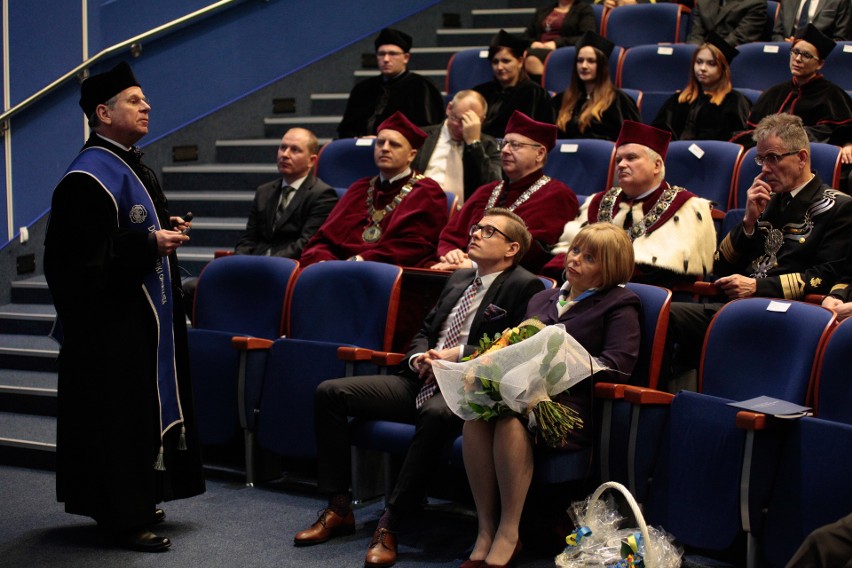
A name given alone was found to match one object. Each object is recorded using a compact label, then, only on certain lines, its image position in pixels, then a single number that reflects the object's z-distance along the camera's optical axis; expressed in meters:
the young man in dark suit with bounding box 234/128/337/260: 5.41
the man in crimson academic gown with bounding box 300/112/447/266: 4.94
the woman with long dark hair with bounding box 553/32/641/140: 5.77
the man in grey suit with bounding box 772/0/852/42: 6.52
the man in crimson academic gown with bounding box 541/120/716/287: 4.24
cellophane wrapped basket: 2.97
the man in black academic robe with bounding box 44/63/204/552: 3.61
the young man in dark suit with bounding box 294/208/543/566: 3.62
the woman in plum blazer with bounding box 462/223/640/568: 3.38
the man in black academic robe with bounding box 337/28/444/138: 6.36
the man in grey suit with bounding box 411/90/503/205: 5.30
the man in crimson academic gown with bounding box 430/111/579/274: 4.60
